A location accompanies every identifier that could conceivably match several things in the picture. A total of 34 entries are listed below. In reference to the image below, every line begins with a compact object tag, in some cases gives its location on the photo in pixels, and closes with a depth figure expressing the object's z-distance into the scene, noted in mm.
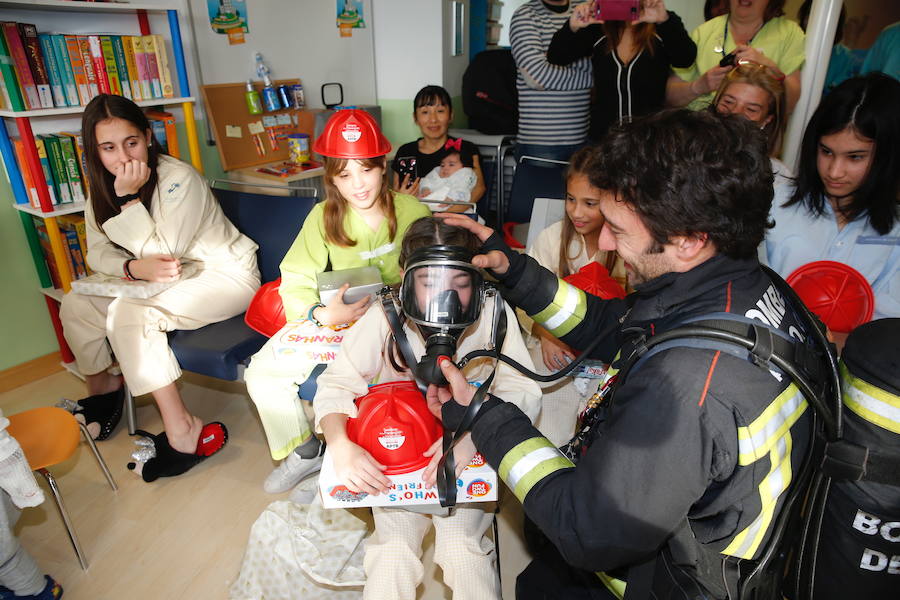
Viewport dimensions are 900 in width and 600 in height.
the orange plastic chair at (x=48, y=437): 1843
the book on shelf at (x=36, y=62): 2629
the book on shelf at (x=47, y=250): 3011
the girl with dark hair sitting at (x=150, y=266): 2352
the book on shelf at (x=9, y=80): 2525
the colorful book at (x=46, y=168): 2785
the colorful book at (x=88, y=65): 2854
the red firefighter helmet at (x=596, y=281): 1974
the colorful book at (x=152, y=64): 3113
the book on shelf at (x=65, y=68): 2758
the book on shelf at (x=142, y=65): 3066
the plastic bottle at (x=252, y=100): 3895
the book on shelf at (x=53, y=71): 2719
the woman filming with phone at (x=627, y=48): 2826
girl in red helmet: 2062
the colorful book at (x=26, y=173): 2781
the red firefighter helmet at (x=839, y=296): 1750
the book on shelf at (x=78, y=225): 2979
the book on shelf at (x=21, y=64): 2572
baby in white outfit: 3494
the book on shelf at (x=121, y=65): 2984
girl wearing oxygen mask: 1409
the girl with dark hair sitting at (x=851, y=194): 1738
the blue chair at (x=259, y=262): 2277
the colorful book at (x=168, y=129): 3230
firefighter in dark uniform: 944
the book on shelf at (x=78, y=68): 2809
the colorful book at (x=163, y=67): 3139
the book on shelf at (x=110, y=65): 2926
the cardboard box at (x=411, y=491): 1357
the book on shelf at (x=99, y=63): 2881
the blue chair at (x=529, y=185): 3248
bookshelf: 2654
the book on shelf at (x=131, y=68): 3031
